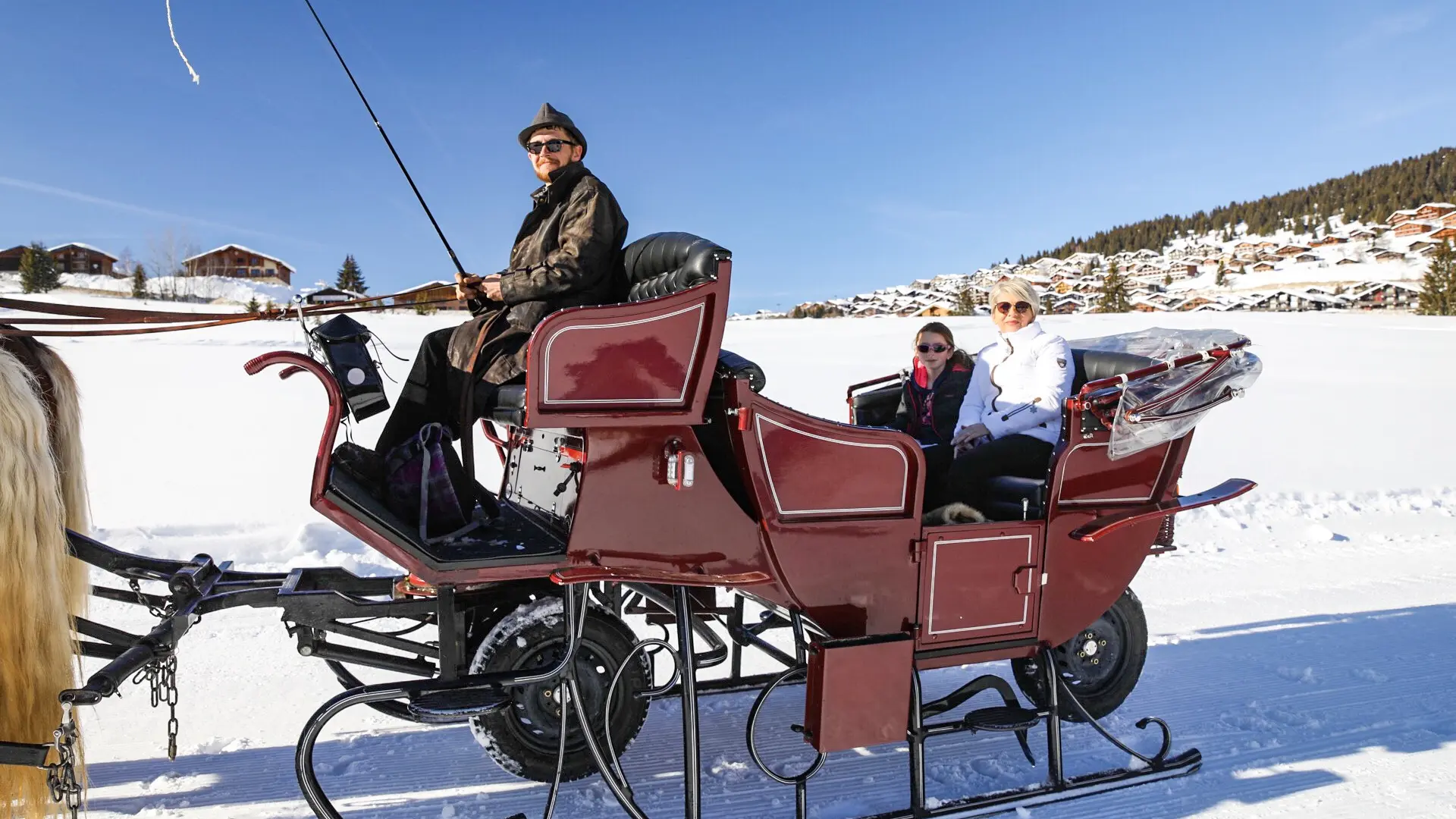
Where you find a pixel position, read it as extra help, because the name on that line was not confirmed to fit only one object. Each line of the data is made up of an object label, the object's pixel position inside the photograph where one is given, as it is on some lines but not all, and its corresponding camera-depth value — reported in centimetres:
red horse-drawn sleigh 251
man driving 304
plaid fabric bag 274
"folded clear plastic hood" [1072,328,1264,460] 318
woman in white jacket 343
